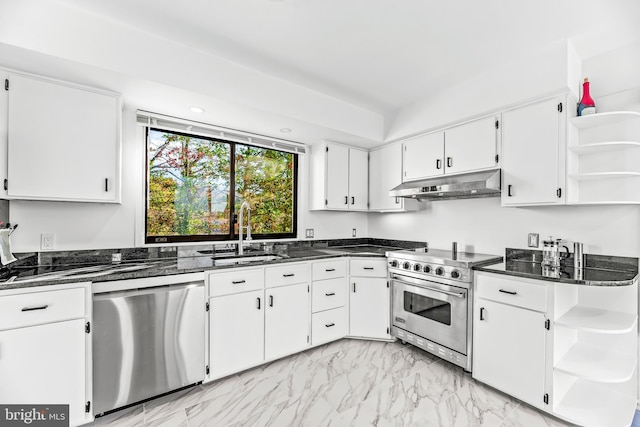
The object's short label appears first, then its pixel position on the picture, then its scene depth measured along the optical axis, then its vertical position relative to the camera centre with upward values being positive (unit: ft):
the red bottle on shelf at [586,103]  7.17 +2.77
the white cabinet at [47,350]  5.29 -2.59
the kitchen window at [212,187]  9.09 +0.90
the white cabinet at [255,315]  7.68 -2.91
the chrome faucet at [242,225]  9.70 -0.41
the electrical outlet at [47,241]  7.23 -0.72
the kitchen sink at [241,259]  8.04 -1.40
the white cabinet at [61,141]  6.19 +1.59
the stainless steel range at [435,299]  8.06 -2.57
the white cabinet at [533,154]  7.36 +1.60
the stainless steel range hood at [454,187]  8.18 +0.84
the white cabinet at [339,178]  11.50 +1.47
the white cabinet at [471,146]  8.59 +2.12
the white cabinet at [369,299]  10.28 -3.00
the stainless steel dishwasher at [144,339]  6.18 -2.86
